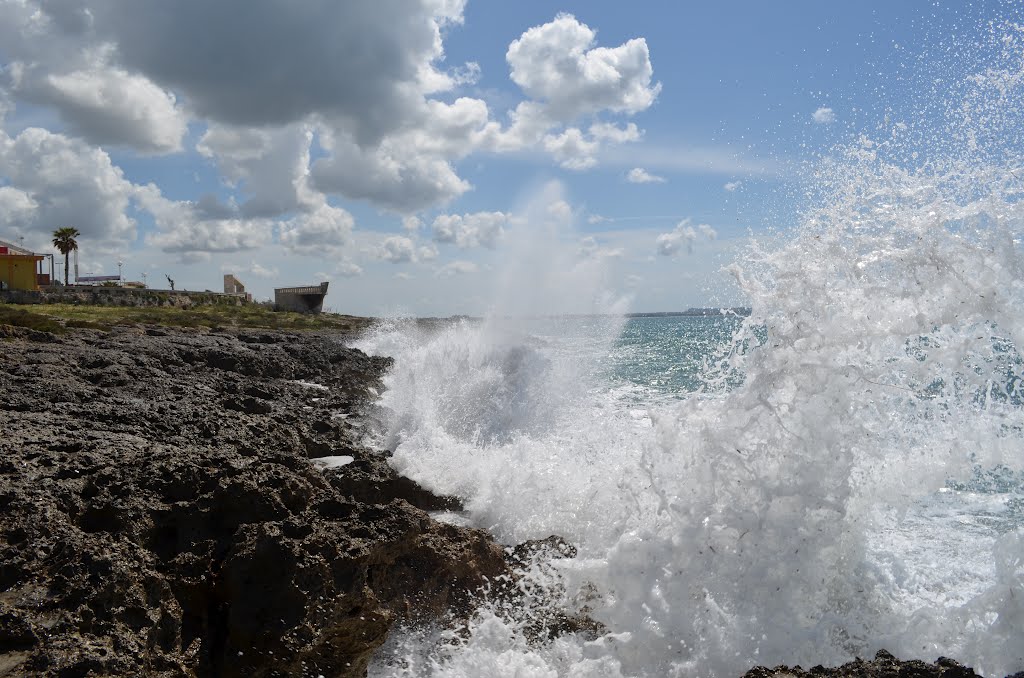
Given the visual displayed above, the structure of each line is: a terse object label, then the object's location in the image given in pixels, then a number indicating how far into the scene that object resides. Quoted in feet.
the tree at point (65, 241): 173.63
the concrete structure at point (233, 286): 215.92
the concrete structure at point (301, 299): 164.04
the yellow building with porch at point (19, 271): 130.41
